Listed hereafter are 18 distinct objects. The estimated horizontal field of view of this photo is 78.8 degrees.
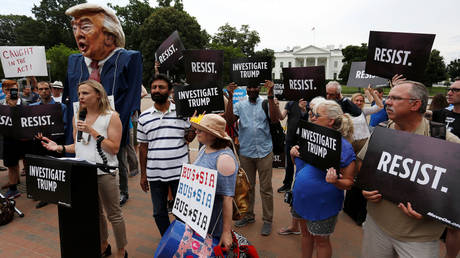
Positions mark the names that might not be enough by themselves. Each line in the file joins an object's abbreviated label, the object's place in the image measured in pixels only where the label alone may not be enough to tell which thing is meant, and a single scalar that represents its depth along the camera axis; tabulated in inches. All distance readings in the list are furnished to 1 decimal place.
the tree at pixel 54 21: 2268.7
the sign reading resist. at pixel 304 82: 156.7
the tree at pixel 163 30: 1493.6
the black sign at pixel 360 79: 191.4
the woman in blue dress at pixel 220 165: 88.8
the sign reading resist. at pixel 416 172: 62.4
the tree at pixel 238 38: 2613.2
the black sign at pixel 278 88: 254.6
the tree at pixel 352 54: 1799.7
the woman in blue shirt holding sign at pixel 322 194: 96.9
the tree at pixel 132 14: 1871.3
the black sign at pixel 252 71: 161.3
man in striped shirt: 123.3
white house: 3592.5
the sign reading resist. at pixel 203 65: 156.1
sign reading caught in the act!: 233.6
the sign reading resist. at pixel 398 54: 120.0
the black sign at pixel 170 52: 192.9
